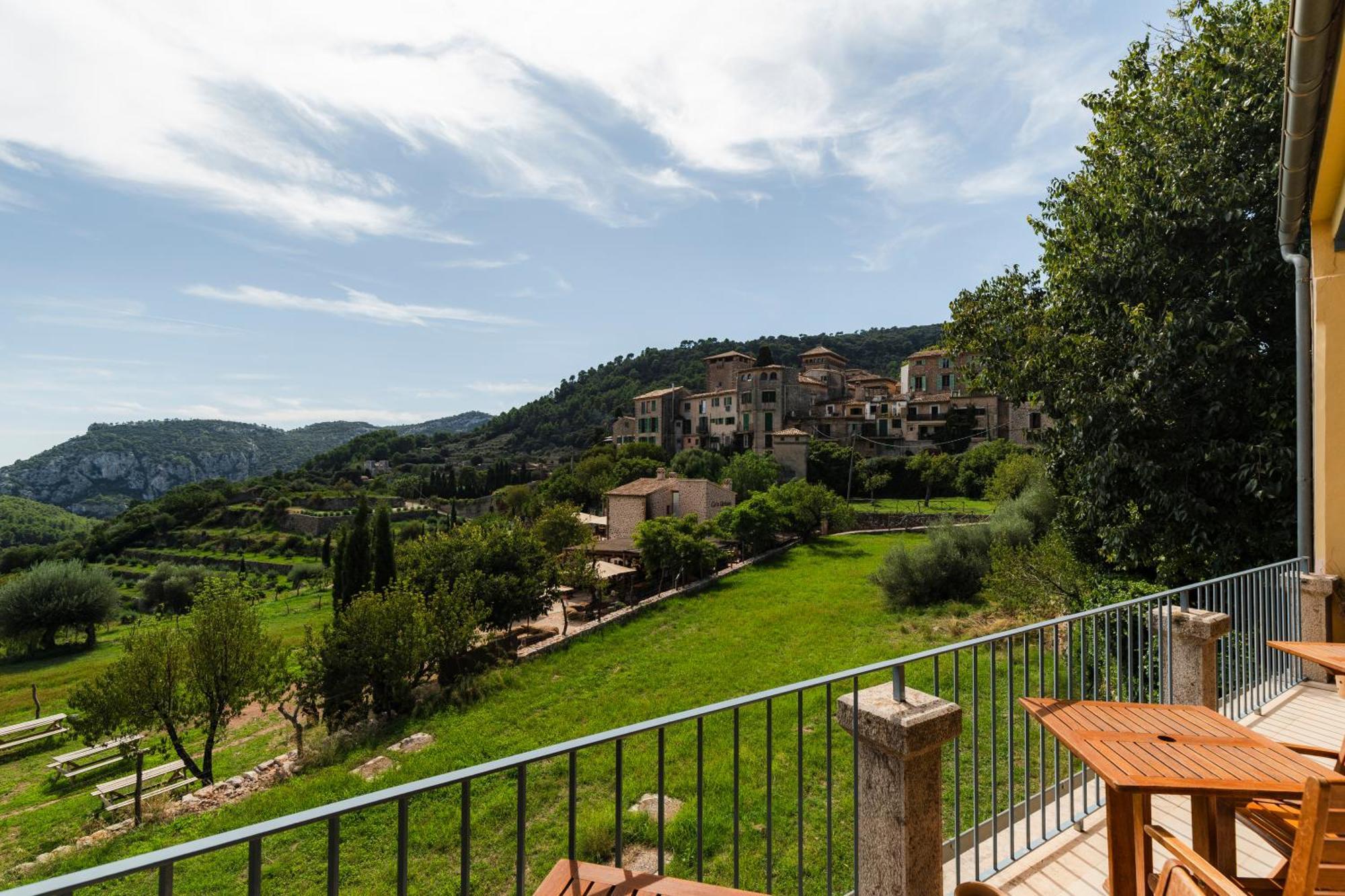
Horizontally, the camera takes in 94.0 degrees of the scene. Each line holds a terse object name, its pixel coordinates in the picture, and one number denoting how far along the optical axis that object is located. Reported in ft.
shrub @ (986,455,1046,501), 81.25
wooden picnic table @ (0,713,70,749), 57.36
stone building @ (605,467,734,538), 106.22
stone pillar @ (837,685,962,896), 7.70
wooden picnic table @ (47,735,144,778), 49.11
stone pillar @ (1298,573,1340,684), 17.44
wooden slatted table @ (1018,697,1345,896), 6.82
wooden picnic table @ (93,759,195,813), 40.37
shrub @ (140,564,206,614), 140.15
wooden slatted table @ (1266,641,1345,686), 10.64
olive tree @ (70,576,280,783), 40.16
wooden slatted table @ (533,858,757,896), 5.79
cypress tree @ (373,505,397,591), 72.43
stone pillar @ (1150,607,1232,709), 12.87
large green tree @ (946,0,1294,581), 24.93
